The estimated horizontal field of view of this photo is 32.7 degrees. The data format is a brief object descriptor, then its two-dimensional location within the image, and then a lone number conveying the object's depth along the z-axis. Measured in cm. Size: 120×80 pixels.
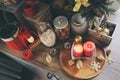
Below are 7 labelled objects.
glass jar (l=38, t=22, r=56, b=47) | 104
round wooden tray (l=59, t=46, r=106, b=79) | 95
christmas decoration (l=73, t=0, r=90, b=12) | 83
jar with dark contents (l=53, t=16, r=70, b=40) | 100
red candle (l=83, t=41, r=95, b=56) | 95
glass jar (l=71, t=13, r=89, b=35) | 97
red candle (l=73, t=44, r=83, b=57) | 96
